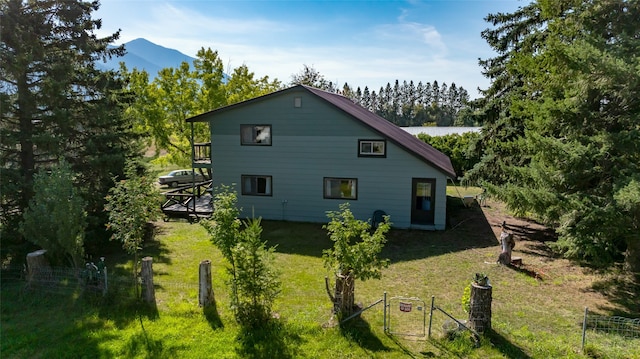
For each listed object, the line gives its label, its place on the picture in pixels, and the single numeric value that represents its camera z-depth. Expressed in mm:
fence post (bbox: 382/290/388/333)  6802
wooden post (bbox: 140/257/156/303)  7395
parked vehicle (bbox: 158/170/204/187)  27000
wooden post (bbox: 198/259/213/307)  7457
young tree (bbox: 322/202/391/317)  6902
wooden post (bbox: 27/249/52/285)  8289
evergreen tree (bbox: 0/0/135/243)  10188
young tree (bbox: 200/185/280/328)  6754
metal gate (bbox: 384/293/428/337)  6746
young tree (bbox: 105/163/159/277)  8203
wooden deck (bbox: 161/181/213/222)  16984
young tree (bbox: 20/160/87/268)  8227
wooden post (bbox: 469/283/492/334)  6391
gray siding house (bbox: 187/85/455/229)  14844
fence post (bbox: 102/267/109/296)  7725
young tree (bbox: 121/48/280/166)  23125
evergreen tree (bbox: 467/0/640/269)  8484
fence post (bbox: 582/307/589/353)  6082
